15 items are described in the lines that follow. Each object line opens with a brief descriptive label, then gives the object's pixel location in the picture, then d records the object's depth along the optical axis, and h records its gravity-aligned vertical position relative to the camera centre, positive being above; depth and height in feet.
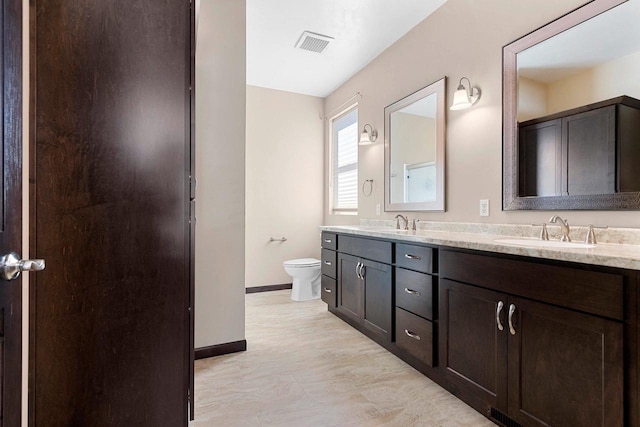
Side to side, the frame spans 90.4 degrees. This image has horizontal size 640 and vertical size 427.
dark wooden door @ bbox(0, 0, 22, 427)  2.37 +0.04
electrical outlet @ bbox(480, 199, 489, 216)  7.06 +0.16
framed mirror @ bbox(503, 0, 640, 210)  4.91 +1.80
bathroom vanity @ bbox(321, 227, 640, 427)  3.55 -1.59
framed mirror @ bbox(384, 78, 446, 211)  8.32 +1.85
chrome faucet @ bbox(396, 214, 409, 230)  9.25 -0.20
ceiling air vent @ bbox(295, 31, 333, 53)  9.55 +5.37
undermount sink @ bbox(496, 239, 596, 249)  4.75 -0.47
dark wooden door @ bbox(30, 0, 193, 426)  3.16 +0.03
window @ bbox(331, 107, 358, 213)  13.02 +2.27
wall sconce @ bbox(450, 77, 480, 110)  7.27 +2.70
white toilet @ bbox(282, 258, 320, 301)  12.10 -2.47
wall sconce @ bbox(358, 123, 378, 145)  11.21 +2.78
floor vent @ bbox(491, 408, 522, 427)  4.89 -3.23
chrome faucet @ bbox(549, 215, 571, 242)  5.43 -0.23
